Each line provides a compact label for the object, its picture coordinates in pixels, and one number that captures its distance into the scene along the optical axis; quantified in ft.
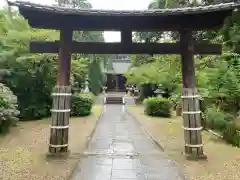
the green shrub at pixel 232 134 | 17.80
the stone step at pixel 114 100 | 56.89
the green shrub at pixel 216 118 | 20.50
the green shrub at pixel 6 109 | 20.40
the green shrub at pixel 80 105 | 32.97
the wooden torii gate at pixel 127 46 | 14.60
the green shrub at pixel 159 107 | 34.08
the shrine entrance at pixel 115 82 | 89.56
